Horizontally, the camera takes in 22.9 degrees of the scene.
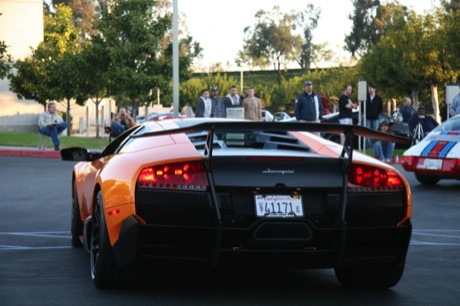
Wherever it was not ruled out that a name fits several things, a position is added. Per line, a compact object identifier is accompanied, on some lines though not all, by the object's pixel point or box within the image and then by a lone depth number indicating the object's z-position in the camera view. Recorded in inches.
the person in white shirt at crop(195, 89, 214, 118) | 1185.4
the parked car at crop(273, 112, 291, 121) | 2767.2
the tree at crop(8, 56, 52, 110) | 2257.6
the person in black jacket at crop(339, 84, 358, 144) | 1103.6
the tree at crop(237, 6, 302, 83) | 4222.4
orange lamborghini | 273.7
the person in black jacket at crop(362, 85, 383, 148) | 1114.1
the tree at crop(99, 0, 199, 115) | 1904.9
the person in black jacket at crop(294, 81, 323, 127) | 1037.2
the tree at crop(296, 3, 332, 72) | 4286.4
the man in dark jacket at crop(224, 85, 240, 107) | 1186.5
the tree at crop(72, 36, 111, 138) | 1973.4
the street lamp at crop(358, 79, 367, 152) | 1169.4
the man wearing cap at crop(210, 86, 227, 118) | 1182.9
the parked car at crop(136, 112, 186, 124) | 2423.1
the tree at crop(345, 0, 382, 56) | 3885.3
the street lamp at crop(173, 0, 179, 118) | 1240.1
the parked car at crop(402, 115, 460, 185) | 708.8
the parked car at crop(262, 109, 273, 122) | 2285.7
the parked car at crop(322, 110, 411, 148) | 1369.0
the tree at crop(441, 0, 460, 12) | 3567.4
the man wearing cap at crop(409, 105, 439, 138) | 1088.2
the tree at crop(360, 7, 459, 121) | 2637.8
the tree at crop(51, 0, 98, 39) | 3727.9
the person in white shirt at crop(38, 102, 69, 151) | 1226.0
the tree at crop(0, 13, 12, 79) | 1472.2
